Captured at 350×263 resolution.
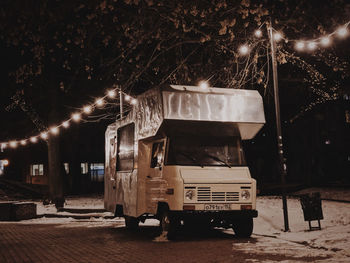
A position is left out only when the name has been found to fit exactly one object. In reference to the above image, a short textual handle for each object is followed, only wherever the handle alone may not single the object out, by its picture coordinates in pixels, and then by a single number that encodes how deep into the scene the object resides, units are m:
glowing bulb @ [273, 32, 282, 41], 14.24
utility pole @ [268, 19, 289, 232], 13.71
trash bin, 12.89
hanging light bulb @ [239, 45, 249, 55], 14.61
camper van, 11.60
